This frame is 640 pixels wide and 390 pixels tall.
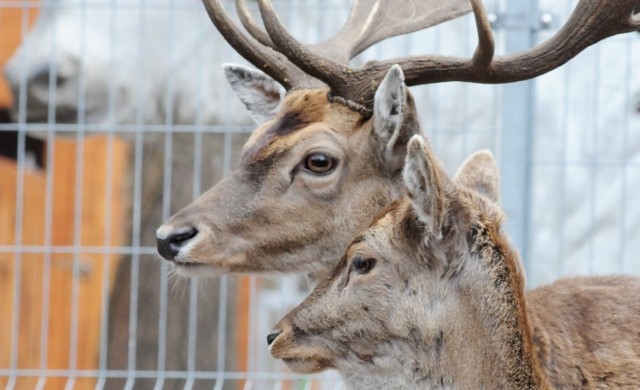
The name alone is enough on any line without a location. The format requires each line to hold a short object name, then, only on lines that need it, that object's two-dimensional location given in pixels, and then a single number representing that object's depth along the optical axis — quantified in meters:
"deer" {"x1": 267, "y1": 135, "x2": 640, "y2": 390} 8.75
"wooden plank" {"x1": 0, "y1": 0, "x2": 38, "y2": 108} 15.73
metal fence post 12.91
